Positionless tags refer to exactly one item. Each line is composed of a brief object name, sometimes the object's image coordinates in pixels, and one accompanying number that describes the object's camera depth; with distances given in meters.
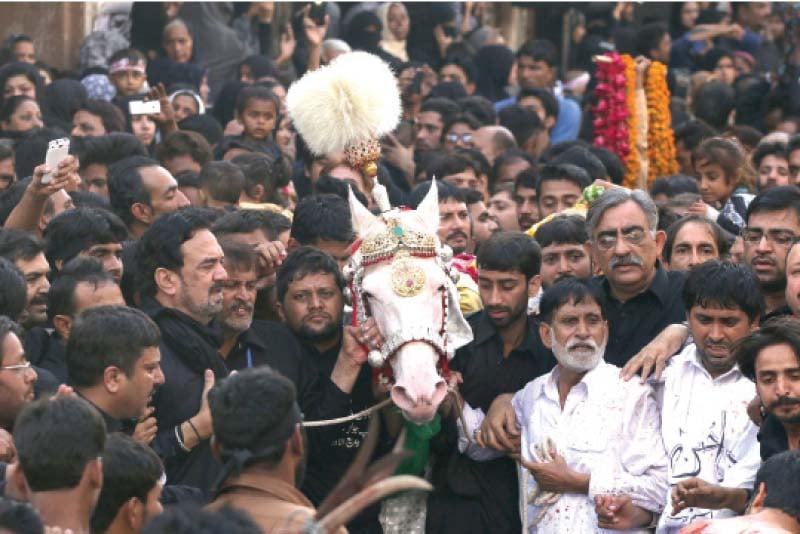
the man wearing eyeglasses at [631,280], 12.04
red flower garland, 19.87
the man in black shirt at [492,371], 11.58
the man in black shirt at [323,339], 11.29
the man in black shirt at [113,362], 9.55
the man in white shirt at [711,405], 10.24
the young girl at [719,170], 17.39
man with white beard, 10.86
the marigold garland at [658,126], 20.23
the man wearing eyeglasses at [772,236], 12.41
